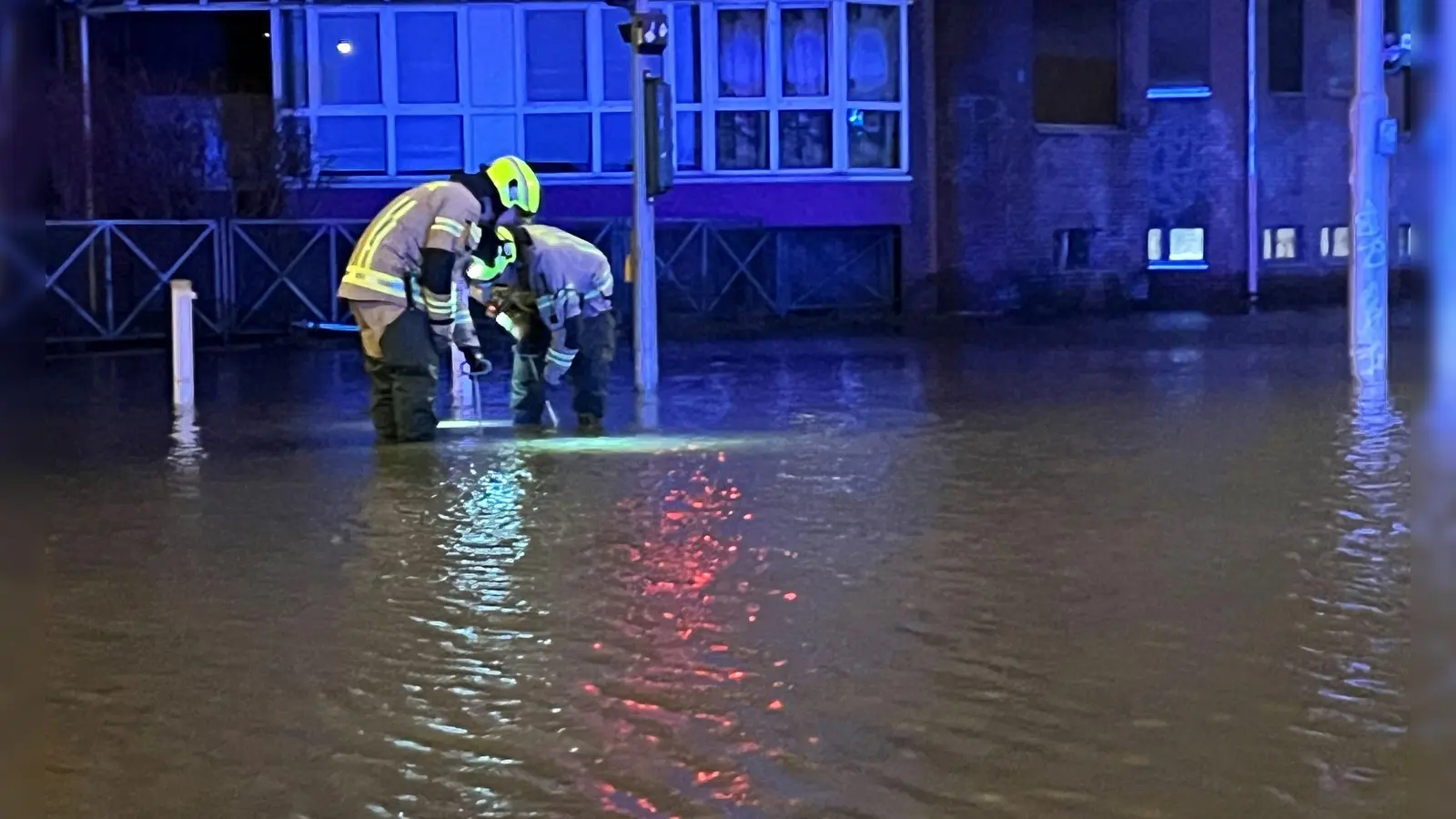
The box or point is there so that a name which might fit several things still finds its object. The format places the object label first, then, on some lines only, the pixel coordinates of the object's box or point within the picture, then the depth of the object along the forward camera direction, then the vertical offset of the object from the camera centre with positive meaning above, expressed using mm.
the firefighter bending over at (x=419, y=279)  11992 +16
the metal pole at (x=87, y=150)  25214 +1819
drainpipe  32000 +1854
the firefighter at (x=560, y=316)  13188 -257
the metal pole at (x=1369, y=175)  13766 +689
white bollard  15398 -489
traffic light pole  15617 +163
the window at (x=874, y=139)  28391 +2039
